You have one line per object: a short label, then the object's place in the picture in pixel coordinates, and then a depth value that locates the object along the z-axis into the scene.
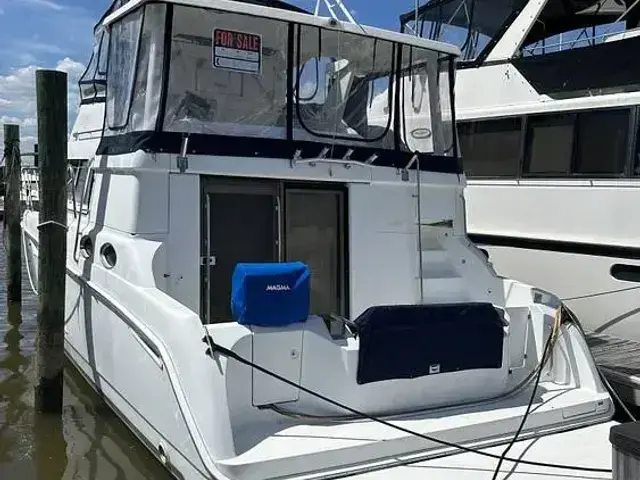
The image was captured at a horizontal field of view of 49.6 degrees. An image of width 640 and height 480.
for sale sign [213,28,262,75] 4.54
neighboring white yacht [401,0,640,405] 6.64
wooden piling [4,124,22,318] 9.88
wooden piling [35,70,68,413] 5.20
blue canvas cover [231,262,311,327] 3.74
